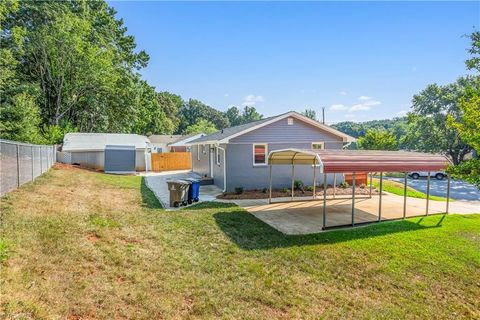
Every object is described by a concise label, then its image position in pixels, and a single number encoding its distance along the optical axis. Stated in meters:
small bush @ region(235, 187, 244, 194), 13.79
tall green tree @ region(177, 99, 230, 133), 74.81
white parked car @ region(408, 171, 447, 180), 29.14
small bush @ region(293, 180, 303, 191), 14.91
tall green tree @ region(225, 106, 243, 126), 88.03
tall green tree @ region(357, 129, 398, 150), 30.77
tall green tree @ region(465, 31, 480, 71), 11.52
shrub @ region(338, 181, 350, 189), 15.89
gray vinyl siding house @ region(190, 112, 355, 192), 14.22
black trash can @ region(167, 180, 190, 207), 10.86
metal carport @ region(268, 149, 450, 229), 8.57
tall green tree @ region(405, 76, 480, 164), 34.88
